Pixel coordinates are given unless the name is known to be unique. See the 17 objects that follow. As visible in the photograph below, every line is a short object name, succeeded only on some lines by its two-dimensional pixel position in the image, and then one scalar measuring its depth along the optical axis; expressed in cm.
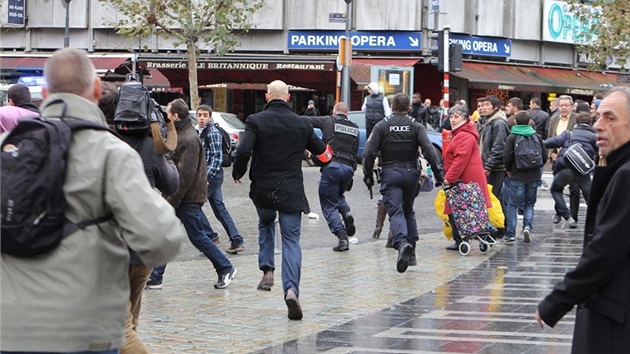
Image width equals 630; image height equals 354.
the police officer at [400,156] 1247
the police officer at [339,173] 1451
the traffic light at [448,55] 2294
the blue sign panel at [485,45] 4422
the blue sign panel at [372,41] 4366
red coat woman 1375
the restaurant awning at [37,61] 4547
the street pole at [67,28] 4059
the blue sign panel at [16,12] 4697
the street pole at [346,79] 3248
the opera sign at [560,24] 4703
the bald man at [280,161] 962
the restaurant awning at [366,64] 4059
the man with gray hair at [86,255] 392
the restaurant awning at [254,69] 4309
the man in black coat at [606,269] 458
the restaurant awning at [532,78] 4288
